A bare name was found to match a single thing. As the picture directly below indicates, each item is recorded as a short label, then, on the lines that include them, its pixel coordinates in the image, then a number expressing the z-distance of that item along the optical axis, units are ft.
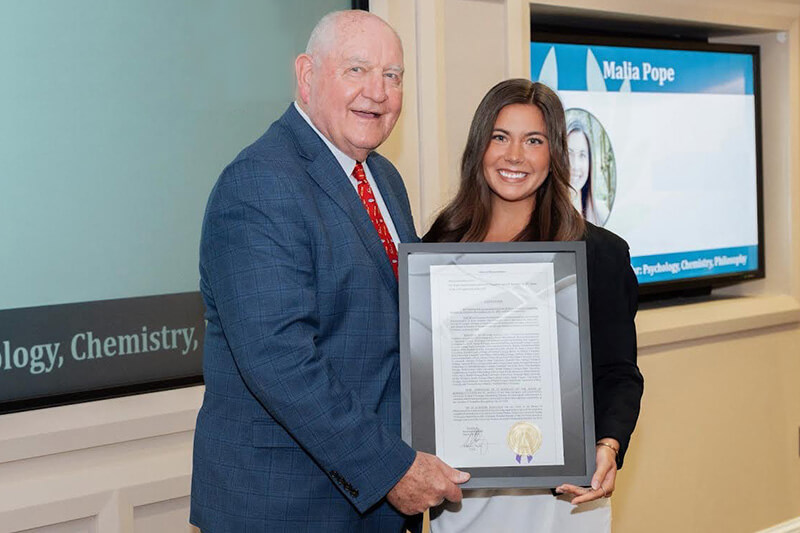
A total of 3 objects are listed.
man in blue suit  5.65
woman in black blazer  6.59
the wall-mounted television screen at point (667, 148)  12.55
